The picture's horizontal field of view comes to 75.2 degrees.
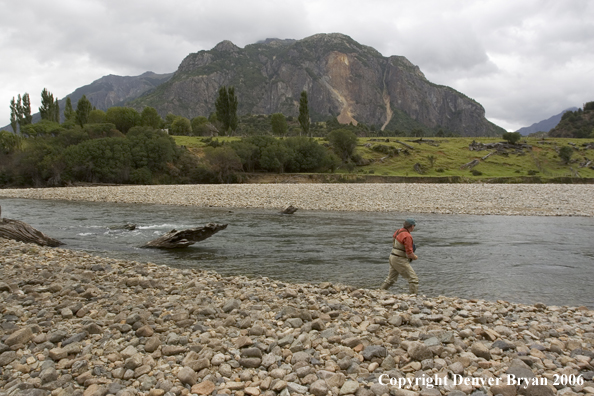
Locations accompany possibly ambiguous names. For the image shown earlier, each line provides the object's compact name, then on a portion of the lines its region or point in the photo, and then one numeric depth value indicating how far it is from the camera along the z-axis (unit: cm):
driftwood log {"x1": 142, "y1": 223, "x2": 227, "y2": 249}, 1723
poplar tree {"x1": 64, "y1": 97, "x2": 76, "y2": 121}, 10619
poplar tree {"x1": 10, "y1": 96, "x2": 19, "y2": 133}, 10621
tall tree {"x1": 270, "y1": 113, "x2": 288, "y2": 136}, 11794
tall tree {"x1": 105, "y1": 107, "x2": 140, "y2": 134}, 9375
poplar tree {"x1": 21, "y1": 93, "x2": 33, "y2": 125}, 10631
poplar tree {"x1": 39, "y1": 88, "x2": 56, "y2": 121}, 10550
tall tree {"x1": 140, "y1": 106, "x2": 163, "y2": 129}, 9650
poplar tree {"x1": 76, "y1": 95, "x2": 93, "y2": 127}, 8988
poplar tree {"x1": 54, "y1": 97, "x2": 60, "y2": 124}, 10669
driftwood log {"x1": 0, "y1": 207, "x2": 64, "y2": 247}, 1669
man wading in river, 1034
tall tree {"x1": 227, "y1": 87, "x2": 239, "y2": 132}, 10338
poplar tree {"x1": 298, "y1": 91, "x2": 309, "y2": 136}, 10550
